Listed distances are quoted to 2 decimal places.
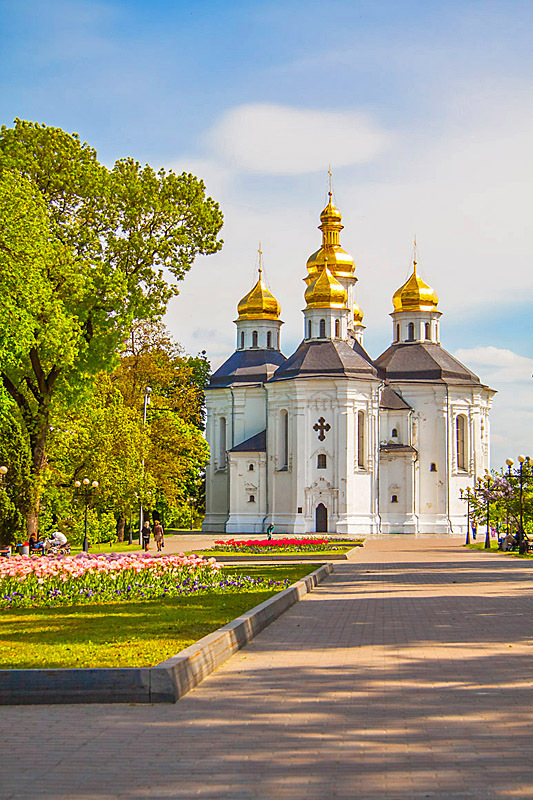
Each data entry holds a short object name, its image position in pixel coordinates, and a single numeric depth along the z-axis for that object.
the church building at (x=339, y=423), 65.12
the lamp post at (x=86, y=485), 38.75
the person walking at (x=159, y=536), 42.34
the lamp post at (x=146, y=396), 47.16
